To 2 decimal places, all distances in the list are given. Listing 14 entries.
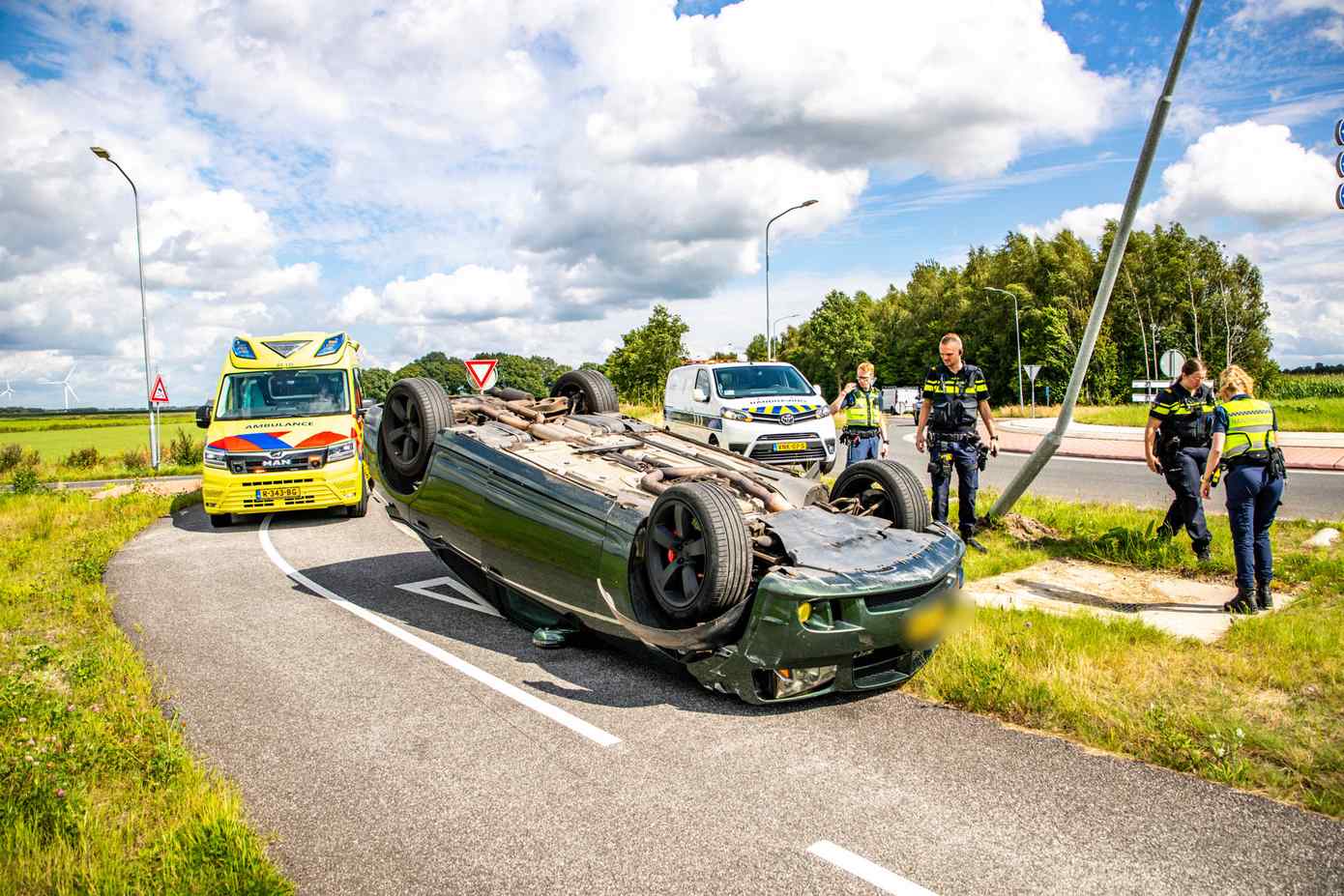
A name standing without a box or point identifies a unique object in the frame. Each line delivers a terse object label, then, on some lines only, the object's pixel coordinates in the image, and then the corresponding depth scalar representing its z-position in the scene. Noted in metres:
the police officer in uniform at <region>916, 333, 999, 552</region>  7.91
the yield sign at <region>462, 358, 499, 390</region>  18.39
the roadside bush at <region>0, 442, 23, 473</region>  25.31
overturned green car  4.14
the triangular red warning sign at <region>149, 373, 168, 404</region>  25.14
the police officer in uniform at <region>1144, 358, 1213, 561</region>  7.18
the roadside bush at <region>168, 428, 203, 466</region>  25.89
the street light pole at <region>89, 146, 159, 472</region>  22.70
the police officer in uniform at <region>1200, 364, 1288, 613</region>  5.99
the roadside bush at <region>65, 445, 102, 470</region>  26.44
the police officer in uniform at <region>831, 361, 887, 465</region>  9.73
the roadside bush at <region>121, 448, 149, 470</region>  25.75
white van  12.70
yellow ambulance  10.80
